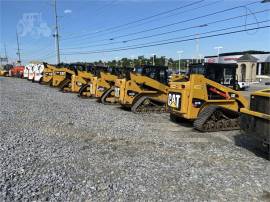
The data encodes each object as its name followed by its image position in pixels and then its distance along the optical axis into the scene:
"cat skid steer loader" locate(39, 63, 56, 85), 19.00
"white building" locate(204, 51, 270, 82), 31.61
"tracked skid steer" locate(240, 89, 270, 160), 4.74
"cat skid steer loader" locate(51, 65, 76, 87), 16.76
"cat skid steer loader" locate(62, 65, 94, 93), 14.63
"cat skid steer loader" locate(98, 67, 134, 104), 11.18
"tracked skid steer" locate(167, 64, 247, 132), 6.92
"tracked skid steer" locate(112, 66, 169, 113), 9.63
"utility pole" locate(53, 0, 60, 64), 27.44
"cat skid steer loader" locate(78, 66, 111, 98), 12.72
